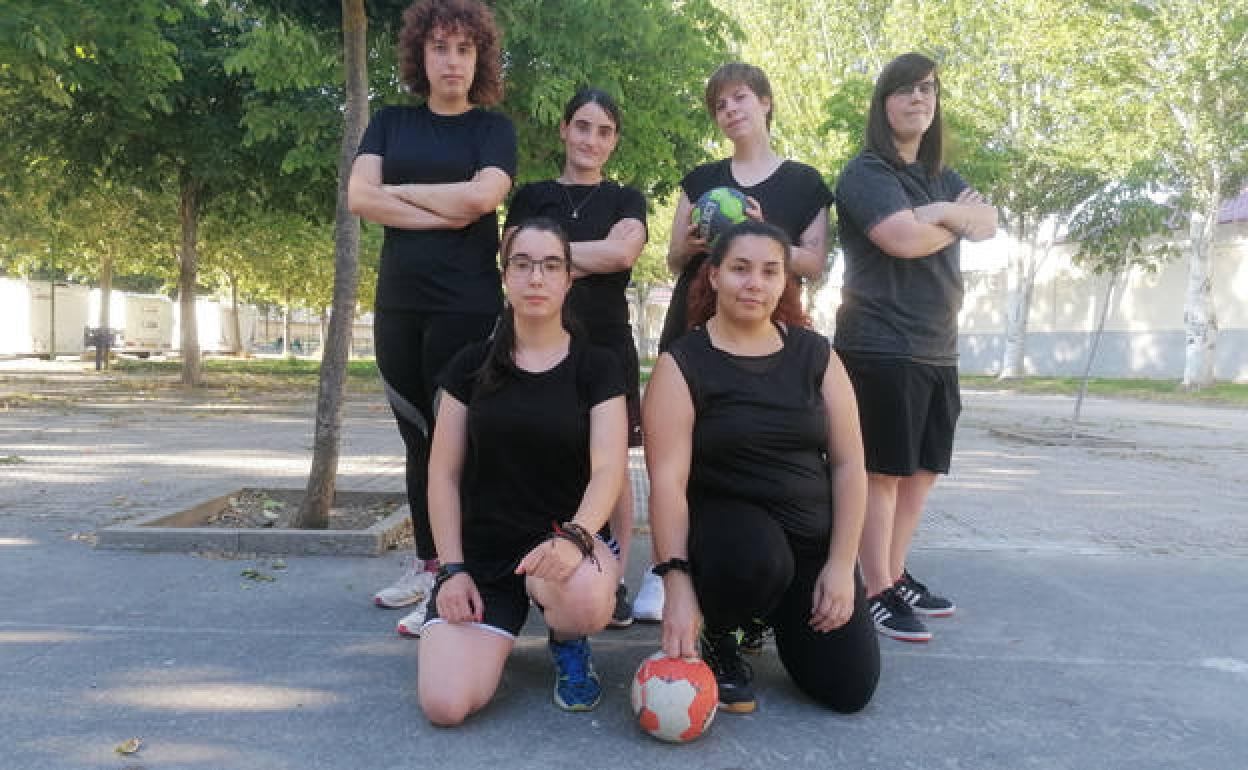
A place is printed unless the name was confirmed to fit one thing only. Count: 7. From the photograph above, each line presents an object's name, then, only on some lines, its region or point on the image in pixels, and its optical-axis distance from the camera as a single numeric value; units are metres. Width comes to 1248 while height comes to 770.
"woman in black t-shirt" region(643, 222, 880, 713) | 2.76
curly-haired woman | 3.47
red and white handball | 2.52
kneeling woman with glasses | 2.78
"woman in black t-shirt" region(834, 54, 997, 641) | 3.50
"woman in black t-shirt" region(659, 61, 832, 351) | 3.56
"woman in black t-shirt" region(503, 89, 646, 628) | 3.57
